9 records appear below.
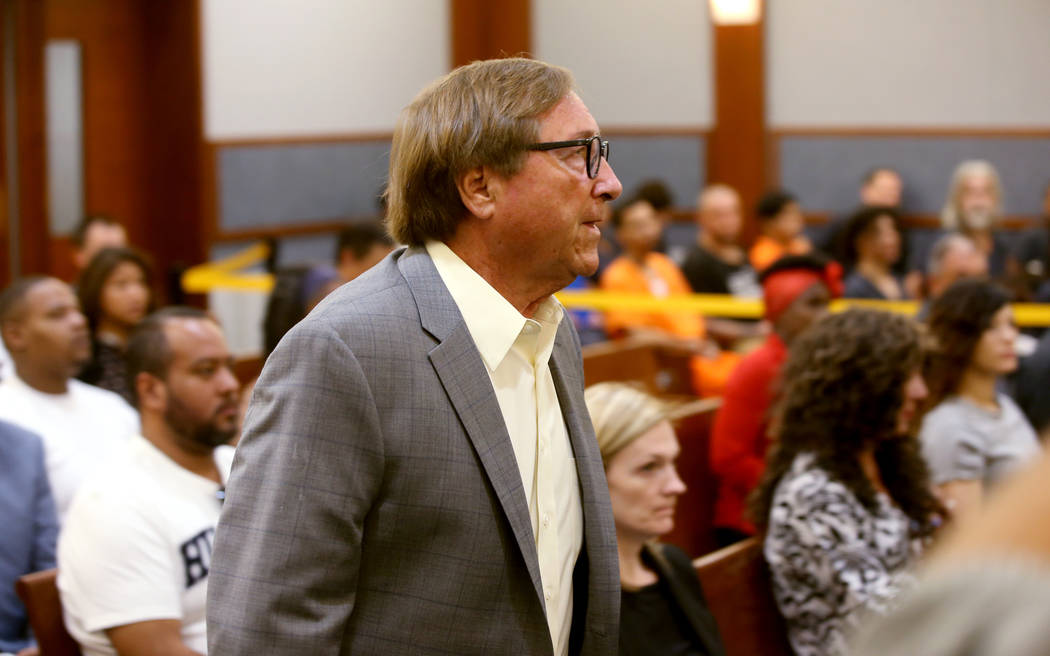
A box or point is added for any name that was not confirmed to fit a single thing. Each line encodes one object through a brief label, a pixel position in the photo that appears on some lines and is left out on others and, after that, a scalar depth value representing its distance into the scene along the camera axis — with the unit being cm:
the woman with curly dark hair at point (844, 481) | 529
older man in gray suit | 260
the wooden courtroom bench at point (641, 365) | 910
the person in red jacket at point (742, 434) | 718
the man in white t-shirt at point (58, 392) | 696
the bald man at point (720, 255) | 1270
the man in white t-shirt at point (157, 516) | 473
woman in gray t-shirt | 701
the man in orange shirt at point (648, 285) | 1106
